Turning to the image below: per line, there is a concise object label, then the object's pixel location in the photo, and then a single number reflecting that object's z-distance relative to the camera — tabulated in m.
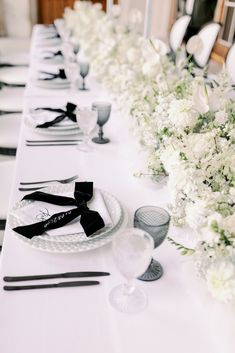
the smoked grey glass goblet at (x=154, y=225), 0.76
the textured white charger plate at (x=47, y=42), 3.37
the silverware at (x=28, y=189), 1.08
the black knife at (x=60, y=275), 0.76
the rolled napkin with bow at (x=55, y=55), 2.76
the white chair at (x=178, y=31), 3.41
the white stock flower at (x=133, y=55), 1.67
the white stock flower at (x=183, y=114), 0.87
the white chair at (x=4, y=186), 1.46
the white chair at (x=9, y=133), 2.02
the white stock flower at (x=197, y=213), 0.68
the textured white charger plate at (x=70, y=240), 0.83
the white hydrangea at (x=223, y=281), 0.56
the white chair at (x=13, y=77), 3.20
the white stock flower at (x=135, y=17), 2.37
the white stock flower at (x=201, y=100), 0.87
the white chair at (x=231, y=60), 2.60
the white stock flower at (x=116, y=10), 2.90
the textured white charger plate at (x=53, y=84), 2.10
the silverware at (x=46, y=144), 1.39
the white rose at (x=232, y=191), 0.66
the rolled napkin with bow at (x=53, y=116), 1.50
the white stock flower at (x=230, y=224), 0.61
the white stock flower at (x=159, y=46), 1.39
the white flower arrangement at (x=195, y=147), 0.62
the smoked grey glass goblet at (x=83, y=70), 2.09
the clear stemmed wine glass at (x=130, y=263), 0.68
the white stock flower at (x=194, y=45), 1.24
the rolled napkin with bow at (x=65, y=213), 0.86
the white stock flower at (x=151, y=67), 1.37
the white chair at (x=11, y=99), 2.55
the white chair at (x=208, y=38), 2.87
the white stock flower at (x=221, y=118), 0.88
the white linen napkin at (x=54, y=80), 2.12
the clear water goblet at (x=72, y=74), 2.08
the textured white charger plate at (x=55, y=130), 1.46
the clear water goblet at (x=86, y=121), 1.32
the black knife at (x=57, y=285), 0.74
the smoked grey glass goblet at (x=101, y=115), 1.42
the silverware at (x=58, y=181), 1.12
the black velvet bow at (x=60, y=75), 2.18
